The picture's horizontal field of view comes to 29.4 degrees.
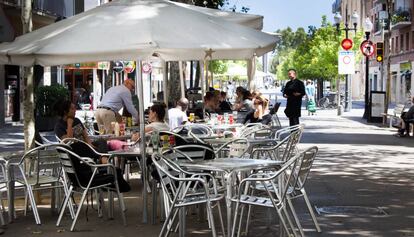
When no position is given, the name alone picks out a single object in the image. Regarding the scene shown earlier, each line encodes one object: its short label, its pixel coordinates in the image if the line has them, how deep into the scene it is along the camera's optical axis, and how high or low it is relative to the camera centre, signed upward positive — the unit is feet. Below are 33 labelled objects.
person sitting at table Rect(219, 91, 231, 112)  68.94 -1.43
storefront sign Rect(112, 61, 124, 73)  129.59 +3.96
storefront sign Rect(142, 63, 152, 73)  136.74 +3.85
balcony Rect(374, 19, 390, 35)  239.07 +18.91
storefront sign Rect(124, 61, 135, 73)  134.56 +4.13
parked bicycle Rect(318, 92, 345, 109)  165.27 -2.88
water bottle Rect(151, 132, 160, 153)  29.73 -1.93
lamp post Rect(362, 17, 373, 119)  116.80 -0.87
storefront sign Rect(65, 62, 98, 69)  135.01 +4.25
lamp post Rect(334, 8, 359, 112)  144.86 +0.97
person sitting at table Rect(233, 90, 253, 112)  58.75 -1.02
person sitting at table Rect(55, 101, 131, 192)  34.19 -1.60
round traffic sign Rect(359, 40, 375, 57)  113.60 +5.96
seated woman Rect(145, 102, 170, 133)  34.88 -1.33
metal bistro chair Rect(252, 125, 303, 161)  31.47 -2.44
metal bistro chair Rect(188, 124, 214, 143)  38.11 -2.13
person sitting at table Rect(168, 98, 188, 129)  46.61 -1.64
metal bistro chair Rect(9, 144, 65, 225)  29.17 -3.10
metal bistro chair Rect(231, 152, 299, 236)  23.13 -3.23
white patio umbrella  26.84 +1.92
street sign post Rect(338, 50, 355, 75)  131.23 +4.38
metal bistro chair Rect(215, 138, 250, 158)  30.53 -2.26
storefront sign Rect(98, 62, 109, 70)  130.08 +4.15
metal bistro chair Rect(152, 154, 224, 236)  23.75 -3.21
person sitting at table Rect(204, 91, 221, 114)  60.23 -0.94
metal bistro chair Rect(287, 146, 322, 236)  24.52 -2.78
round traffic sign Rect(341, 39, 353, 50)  126.00 +7.23
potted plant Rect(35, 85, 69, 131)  87.81 -1.45
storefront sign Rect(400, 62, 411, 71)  207.90 +6.16
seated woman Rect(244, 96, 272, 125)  50.55 -1.54
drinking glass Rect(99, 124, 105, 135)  41.71 -2.15
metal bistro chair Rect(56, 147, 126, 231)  27.91 -3.13
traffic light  113.29 +5.51
